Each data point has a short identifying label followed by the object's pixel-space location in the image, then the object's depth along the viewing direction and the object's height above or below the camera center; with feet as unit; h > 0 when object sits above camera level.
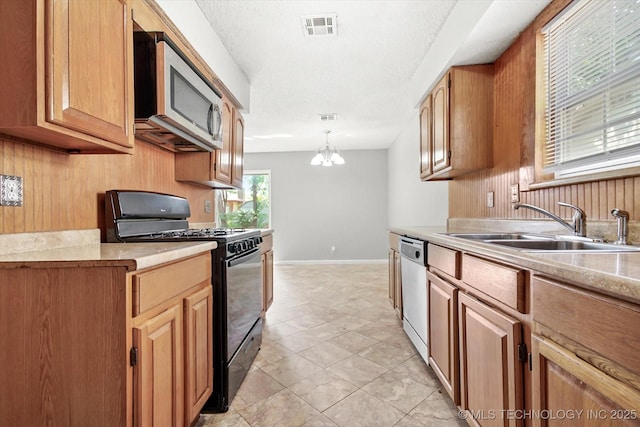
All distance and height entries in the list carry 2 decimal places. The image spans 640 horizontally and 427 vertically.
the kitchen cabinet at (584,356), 2.00 -1.10
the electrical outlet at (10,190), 3.63 +0.28
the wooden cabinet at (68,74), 3.18 +1.60
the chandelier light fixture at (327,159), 16.24 +2.80
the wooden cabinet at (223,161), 8.05 +1.41
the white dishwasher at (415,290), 6.52 -1.82
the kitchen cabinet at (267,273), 9.59 -1.95
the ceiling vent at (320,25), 7.14 +4.49
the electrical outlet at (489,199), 7.71 +0.32
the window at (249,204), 21.20 +0.58
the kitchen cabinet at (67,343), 3.11 -1.31
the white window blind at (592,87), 4.19 +1.93
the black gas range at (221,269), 5.31 -1.07
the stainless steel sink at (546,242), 4.06 -0.47
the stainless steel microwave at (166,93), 5.02 +2.08
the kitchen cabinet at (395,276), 8.95 -1.94
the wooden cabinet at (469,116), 7.63 +2.35
